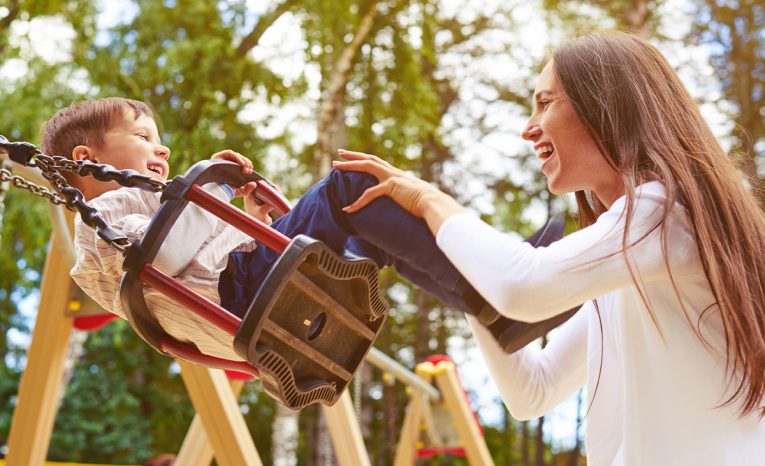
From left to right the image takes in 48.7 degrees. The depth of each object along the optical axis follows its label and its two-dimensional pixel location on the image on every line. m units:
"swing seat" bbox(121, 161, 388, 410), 1.28
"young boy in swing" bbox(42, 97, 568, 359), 1.46
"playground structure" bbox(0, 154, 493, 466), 2.54
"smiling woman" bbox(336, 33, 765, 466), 1.20
